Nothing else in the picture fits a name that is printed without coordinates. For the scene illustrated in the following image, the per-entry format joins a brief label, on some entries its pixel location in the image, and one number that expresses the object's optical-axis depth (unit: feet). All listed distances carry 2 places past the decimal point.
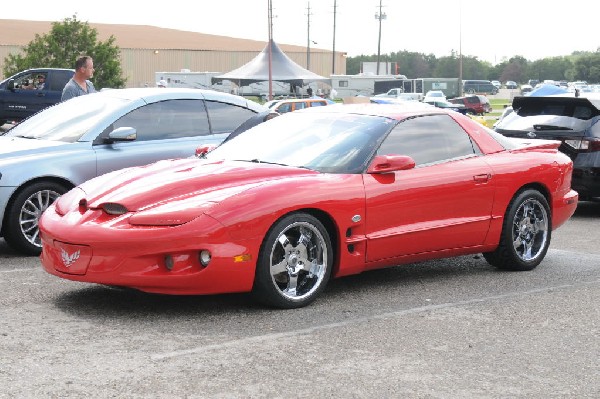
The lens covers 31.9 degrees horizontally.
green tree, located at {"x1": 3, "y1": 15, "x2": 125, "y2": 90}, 150.41
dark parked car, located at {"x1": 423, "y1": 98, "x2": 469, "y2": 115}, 175.98
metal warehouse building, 309.63
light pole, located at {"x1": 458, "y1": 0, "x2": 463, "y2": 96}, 257.71
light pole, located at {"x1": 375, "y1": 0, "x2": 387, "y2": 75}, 352.49
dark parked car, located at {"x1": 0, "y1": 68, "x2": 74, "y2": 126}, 97.04
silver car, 28.50
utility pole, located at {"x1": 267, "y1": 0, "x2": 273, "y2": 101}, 166.23
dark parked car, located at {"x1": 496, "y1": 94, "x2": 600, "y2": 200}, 39.54
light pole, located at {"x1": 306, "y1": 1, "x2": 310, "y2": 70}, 341.13
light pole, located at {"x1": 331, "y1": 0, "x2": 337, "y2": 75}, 353.72
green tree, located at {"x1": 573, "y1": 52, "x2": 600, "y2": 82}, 570.46
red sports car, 20.24
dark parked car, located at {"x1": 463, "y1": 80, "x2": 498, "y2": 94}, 367.86
